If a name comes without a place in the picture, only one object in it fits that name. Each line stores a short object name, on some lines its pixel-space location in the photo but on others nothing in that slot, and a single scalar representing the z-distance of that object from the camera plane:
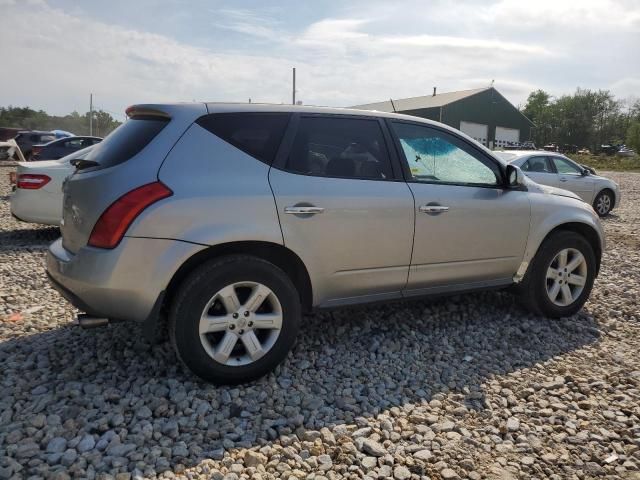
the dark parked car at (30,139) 22.86
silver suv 3.04
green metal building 39.72
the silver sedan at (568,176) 11.19
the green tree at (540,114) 74.50
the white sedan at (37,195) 7.50
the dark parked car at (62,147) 14.38
